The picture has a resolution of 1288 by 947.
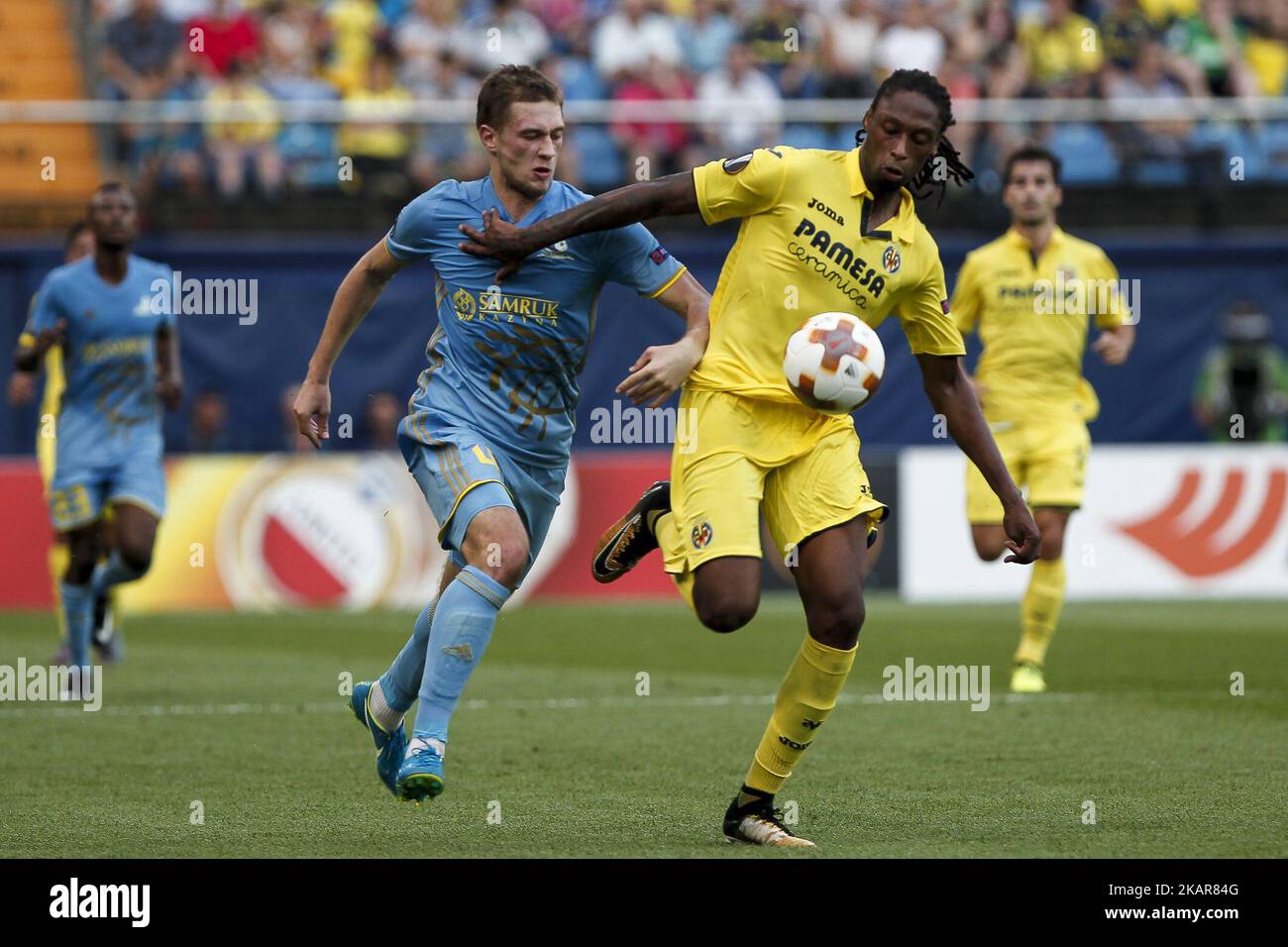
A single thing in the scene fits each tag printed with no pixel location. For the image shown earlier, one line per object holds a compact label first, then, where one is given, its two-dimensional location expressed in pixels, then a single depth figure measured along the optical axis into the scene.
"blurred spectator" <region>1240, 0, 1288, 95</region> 22.17
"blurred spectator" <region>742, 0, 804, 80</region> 21.14
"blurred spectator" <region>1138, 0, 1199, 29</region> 22.20
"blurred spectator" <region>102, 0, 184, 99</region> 20.41
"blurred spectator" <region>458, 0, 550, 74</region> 21.00
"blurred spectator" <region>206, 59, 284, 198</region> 19.33
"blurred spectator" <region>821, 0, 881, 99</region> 20.28
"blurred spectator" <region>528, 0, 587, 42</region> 21.88
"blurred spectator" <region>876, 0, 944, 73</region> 21.17
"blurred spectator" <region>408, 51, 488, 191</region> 19.12
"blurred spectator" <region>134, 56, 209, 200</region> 19.20
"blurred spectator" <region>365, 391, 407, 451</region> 19.11
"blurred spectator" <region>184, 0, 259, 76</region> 20.42
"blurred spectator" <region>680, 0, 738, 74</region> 21.38
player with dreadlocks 6.67
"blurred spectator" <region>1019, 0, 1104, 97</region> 20.95
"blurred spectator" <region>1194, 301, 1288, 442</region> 20.03
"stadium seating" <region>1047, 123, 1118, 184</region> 20.09
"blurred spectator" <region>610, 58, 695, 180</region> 19.55
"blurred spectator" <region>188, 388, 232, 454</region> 19.44
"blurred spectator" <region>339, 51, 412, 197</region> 19.27
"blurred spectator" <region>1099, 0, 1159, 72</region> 21.30
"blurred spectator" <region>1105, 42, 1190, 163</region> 20.23
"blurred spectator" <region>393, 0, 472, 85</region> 20.89
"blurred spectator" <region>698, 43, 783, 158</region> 19.42
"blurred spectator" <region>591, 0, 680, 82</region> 21.02
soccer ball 6.59
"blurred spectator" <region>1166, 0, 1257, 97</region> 21.61
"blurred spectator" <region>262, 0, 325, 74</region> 20.83
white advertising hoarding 17.67
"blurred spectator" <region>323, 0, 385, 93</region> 21.25
